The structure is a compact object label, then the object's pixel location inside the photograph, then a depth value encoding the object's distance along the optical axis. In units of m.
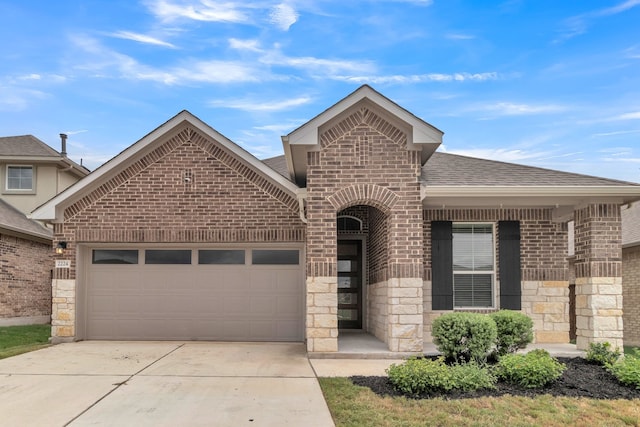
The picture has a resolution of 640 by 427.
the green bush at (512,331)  9.73
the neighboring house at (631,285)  17.42
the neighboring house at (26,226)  17.47
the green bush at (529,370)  7.92
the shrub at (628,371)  8.04
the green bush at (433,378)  7.54
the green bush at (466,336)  9.25
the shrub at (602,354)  9.76
